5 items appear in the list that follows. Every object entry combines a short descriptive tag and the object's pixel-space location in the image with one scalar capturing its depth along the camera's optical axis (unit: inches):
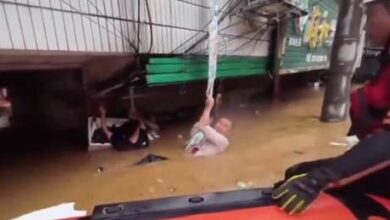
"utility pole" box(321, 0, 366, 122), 130.0
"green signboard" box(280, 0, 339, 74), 157.2
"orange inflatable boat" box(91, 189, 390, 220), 35.4
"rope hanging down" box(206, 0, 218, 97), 100.9
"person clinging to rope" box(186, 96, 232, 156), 94.6
